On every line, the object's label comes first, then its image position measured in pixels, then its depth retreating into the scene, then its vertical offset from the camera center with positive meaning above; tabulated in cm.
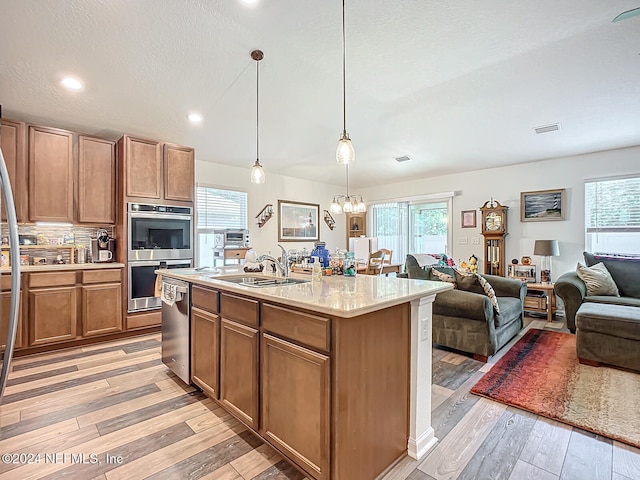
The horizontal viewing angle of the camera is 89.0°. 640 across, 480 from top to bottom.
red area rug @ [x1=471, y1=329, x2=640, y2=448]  212 -117
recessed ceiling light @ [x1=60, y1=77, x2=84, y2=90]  286 +139
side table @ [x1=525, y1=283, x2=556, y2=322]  454 -79
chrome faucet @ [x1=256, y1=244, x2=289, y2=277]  247 -20
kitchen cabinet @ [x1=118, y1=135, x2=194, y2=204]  391 +86
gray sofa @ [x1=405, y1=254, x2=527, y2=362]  307 -80
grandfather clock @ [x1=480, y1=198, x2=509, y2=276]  545 +8
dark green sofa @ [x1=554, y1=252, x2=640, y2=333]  373 -57
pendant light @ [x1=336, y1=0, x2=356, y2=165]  219 +59
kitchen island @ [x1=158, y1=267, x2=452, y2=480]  150 -69
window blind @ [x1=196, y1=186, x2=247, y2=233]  520 +49
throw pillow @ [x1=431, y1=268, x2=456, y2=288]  343 -40
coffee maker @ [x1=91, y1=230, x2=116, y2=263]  399 -12
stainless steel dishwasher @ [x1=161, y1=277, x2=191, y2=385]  263 -75
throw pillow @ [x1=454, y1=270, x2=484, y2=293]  335 -46
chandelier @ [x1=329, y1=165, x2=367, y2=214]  495 +48
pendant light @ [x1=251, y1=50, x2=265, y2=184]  263 +66
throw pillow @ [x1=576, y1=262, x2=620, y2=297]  381 -51
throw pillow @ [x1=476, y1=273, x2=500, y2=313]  316 -53
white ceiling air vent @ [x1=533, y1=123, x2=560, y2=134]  385 +134
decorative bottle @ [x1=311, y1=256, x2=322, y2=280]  232 -24
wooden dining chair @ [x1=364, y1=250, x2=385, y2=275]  490 -39
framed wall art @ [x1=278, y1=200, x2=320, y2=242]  633 +35
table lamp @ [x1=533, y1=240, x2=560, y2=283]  476 -17
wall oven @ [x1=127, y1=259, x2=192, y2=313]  392 -56
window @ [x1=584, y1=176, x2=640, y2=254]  446 +34
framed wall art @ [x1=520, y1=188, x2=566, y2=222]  499 +53
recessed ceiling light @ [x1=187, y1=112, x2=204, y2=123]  368 +139
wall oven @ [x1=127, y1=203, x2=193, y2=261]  392 +8
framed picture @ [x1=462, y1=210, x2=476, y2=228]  590 +37
